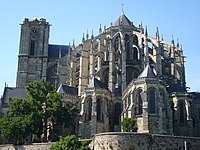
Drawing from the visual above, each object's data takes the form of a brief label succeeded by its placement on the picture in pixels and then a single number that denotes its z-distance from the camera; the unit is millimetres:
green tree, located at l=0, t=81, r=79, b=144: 41594
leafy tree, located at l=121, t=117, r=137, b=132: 41356
